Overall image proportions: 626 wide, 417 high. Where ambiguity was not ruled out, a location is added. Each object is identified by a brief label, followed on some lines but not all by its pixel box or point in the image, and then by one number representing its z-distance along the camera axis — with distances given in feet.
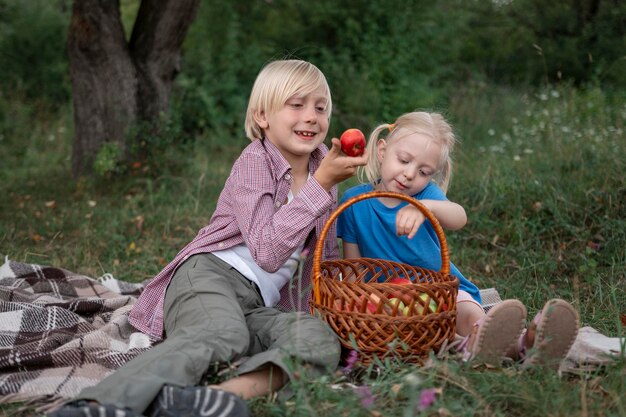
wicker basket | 8.59
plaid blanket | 8.82
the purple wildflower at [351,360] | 8.57
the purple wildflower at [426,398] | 6.97
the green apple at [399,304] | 8.59
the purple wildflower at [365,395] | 7.34
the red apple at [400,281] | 9.62
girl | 10.17
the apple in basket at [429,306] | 8.73
